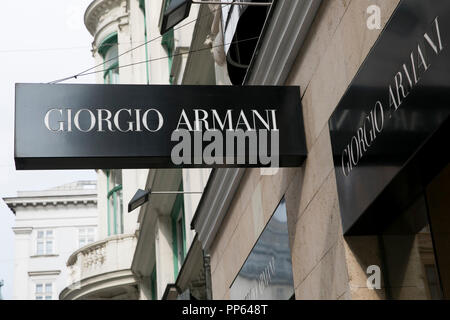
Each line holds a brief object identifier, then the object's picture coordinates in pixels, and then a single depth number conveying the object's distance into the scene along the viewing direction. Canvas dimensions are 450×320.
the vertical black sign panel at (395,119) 5.84
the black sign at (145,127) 8.37
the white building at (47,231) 68.62
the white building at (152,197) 18.72
